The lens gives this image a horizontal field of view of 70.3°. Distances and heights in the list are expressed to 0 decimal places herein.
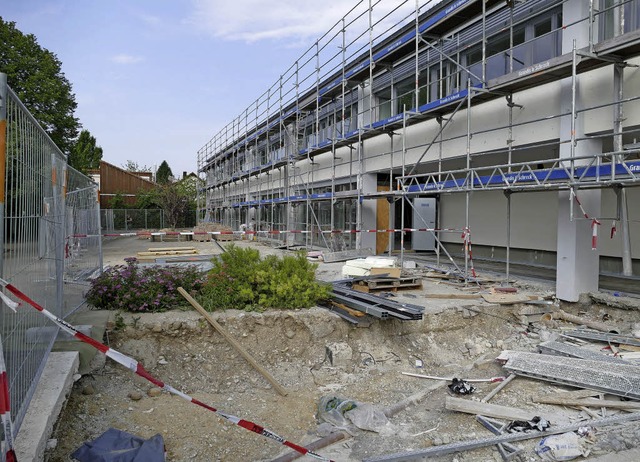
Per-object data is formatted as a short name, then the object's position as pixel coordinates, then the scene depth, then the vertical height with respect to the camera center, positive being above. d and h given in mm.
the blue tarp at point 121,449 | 3262 -1719
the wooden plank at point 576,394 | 5066 -2000
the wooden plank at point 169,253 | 14807 -1186
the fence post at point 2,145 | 2484 +408
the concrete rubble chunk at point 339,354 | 6730 -2047
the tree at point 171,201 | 31531 +1190
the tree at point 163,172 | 56612 +5899
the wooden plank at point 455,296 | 8539 -1498
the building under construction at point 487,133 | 7965 +2087
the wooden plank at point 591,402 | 4766 -2017
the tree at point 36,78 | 26391 +8356
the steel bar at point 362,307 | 6691 -1401
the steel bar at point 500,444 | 4012 -2092
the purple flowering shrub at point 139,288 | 6848 -1095
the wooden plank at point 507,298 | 8031 -1483
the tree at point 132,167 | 75250 +8578
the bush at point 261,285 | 7219 -1090
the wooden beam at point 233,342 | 5734 -1699
